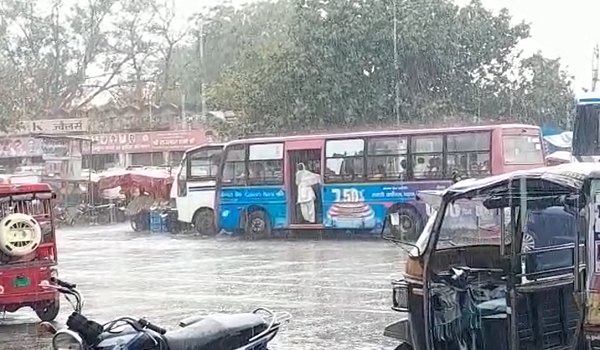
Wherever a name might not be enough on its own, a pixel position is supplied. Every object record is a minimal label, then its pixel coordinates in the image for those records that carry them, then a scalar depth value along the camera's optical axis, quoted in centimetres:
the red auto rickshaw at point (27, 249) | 1059
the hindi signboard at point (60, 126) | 4359
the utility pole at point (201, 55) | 4922
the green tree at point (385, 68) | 2950
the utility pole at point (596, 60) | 3120
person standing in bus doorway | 2377
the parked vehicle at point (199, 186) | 2567
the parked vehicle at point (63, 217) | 3431
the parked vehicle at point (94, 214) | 3559
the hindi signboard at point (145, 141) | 4141
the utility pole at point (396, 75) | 2961
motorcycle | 458
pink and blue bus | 2147
